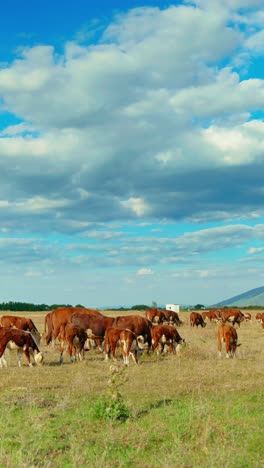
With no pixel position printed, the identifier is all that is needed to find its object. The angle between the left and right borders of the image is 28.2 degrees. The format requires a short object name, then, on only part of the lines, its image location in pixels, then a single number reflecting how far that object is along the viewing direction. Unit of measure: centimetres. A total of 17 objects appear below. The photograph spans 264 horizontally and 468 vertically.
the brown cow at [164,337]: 2222
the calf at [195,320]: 4425
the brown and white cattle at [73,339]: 2009
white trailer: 7479
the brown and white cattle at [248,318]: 5338
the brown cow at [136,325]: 2280
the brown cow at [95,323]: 2302
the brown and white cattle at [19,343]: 1783
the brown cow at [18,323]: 2336
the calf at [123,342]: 1923
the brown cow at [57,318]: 2492
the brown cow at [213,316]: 4866
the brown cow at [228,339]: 2097
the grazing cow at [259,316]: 4536
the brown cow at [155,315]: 3909
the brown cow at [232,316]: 4303
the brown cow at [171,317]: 4122
